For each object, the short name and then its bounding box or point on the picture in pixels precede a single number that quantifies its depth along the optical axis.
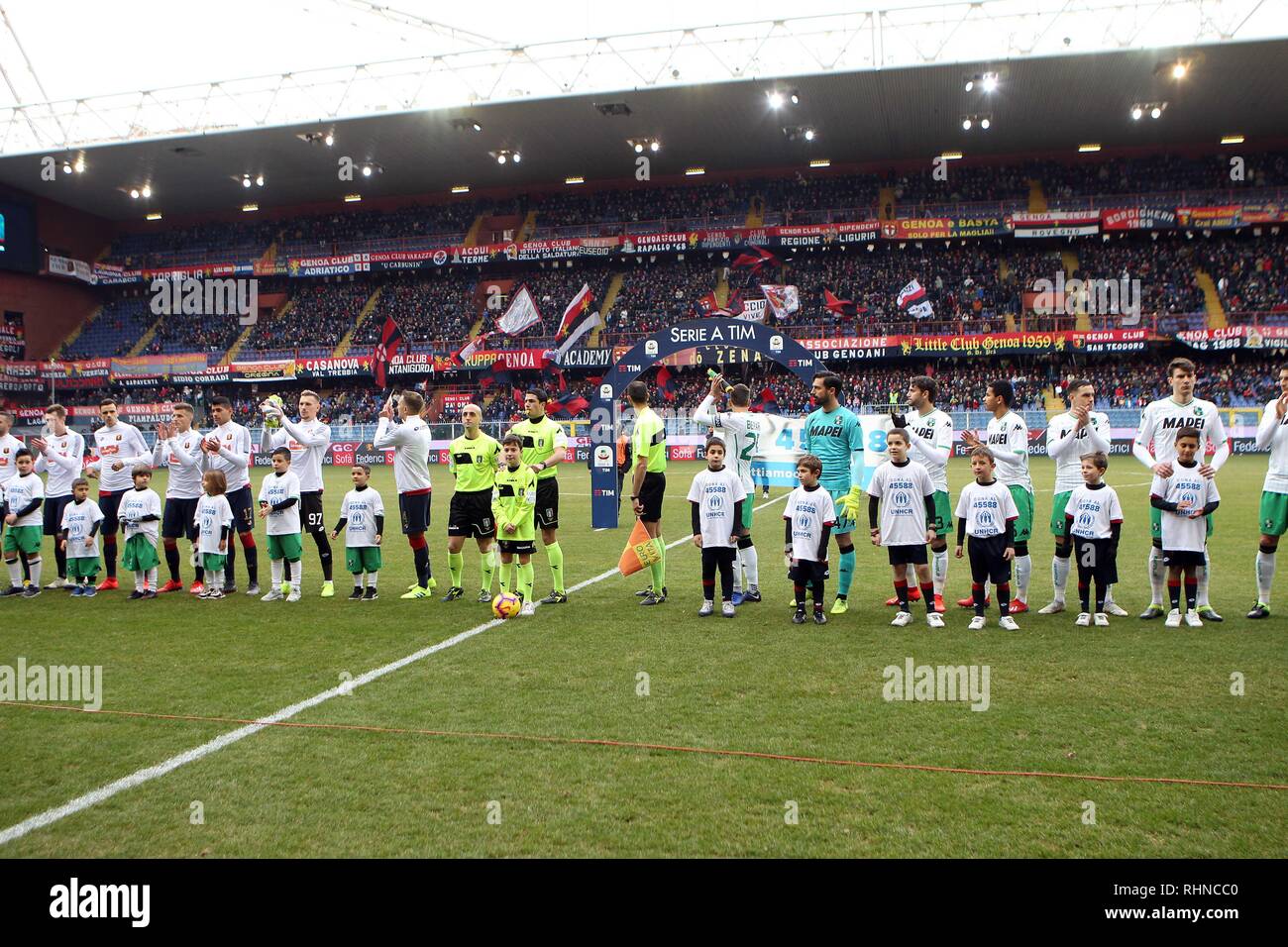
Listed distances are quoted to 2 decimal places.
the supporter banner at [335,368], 49.09
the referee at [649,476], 9.91
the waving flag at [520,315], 46.98
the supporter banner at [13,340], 49.94
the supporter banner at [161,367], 51.41
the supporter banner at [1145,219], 42.34
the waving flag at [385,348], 44.66
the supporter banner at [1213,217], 41.81
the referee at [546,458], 9.98
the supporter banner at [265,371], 50.12
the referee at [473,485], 10.09
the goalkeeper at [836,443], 9.52
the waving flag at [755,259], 47.72
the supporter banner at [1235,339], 39.31
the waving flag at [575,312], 43.66
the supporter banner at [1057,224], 43.12
